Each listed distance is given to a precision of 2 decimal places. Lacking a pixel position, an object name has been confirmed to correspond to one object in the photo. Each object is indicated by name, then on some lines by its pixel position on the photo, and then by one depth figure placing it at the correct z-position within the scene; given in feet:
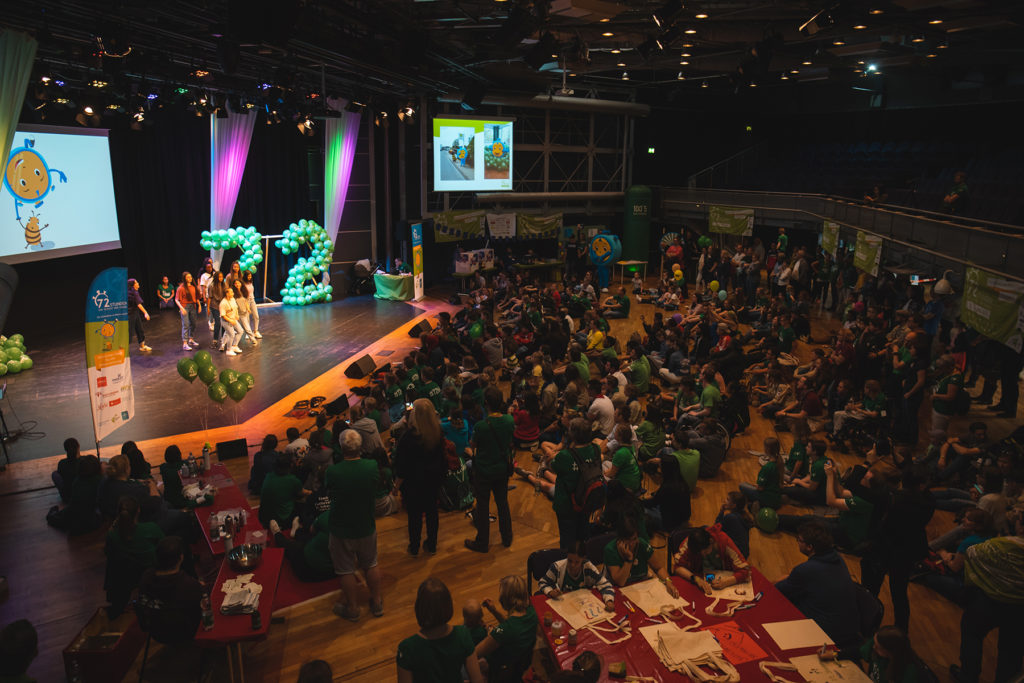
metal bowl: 13.37
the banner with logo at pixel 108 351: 21.20
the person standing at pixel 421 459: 16.28
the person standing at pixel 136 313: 34.65
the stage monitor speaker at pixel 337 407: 28.12
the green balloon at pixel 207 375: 26.16
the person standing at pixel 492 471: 16.74
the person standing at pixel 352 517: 13.88
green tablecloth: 53.26
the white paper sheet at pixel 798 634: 11.16
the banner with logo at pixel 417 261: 51.21
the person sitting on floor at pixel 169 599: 11.89
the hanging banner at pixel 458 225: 57.41
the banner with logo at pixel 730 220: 57.00
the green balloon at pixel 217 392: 25.62
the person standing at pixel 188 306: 35.78
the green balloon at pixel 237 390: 25.93
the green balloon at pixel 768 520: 19.66
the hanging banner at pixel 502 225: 62.28
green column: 68.49
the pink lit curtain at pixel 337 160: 52.24
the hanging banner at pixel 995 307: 20.40
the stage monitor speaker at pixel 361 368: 32.96
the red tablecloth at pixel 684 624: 10.58
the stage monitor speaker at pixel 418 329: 41.09
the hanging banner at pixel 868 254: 33.99
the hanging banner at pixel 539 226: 64.44
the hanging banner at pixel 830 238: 42.83
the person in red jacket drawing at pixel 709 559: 13.02
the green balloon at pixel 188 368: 26.55
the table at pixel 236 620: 11.55
